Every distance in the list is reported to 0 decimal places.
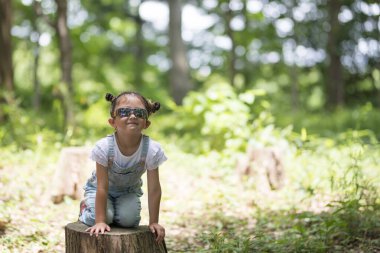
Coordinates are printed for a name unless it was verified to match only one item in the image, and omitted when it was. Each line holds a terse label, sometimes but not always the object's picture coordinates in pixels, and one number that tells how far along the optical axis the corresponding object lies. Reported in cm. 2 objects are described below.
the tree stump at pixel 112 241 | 317
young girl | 329
